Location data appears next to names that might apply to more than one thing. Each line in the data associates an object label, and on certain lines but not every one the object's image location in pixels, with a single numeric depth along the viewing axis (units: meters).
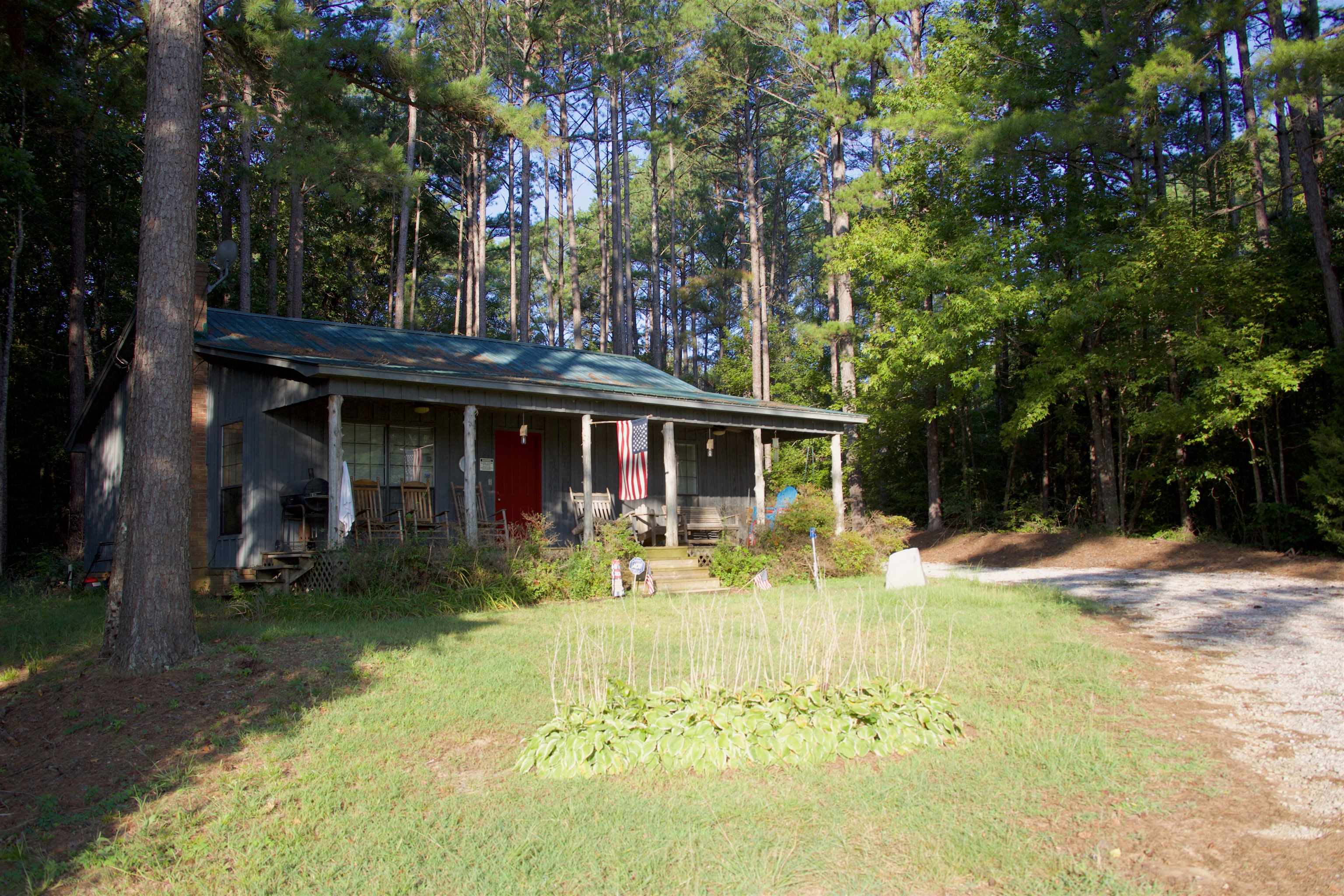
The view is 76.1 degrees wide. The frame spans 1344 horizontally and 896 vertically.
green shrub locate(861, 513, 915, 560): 14.52
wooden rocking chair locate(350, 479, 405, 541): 11.59
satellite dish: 13.74
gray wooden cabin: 11.48
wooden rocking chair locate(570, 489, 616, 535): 14.77
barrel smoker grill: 11.08
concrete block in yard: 11.59
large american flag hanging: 12.80
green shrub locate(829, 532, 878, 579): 13.77
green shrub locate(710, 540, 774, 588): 12.82
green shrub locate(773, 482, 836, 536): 13.58
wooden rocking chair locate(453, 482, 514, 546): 11.91
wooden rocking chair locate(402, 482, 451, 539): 12.23
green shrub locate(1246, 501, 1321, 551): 14.98
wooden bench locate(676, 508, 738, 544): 14.28
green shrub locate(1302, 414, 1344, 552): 13.14
